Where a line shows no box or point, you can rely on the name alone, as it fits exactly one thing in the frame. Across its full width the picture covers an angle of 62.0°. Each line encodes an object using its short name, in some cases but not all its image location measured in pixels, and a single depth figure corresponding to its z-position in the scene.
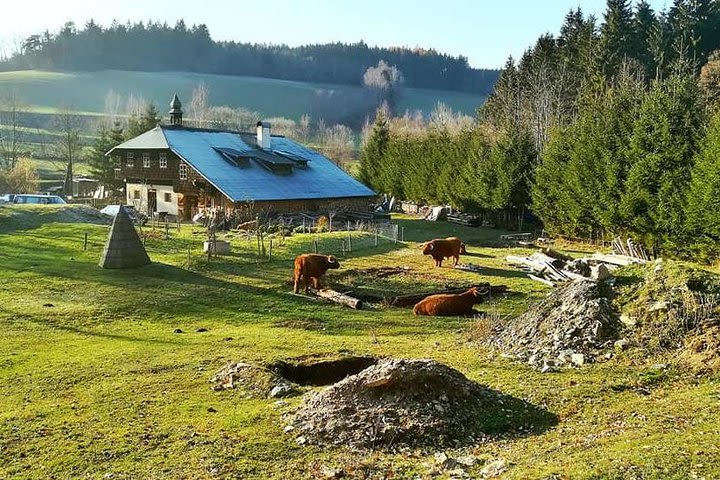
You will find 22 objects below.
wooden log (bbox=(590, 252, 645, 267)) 22.69
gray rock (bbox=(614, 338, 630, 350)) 11.16
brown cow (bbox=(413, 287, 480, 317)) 17.19
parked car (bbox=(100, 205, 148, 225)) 36.54
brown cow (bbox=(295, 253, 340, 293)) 19.98
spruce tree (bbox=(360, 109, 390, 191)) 57.91
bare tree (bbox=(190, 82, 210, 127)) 81.69
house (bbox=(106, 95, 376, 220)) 39.78
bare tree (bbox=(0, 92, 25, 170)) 65.25
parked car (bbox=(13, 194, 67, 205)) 42.72
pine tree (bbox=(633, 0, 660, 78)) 57.22
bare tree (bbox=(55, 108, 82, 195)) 59.19
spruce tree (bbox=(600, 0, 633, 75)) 54.44
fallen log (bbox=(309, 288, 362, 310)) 18.14
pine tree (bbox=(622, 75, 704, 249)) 25.73
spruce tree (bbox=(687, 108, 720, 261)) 23.17
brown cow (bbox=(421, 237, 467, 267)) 24.83
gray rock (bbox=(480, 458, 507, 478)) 6.85
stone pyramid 22.28
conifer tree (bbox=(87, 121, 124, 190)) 55.03
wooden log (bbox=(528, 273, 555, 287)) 21.13
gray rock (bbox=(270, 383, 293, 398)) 10.01
